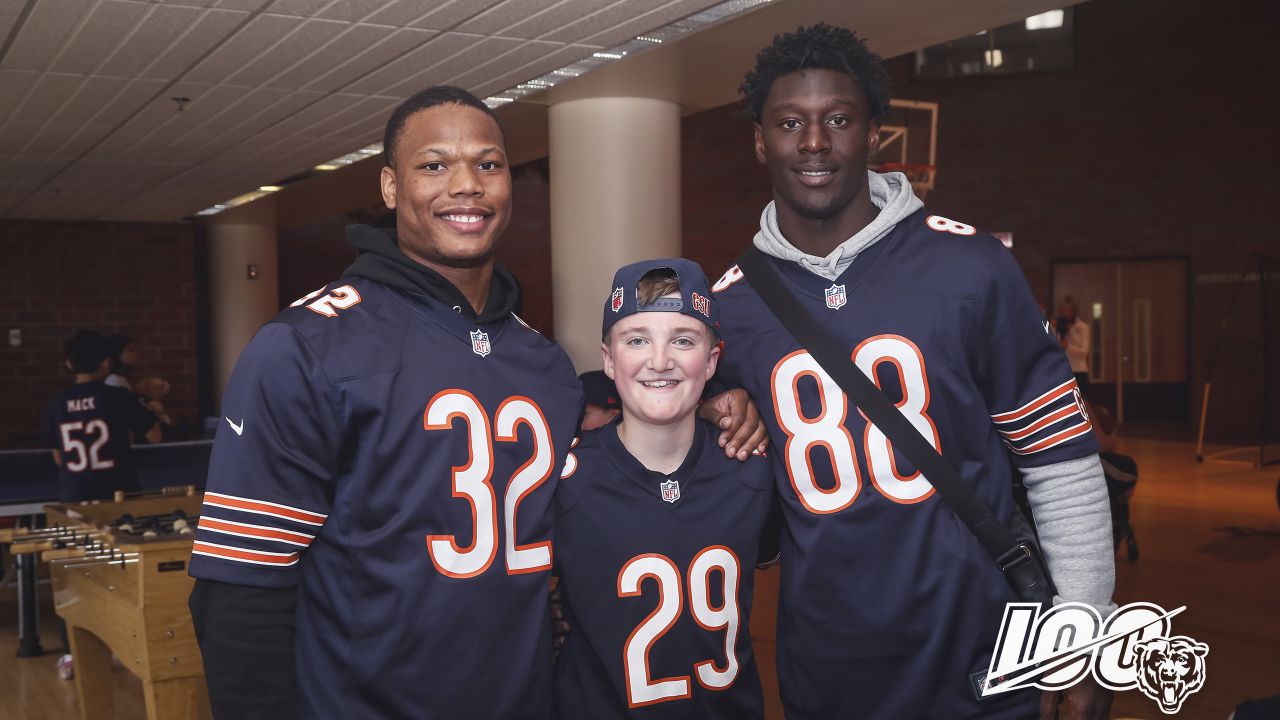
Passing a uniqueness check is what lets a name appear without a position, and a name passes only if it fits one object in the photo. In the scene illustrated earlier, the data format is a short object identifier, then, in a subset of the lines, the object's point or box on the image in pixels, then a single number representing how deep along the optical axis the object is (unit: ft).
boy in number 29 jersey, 6.22
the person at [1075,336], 38.40
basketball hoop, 30.96
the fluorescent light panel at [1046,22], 46.26
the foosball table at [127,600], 10.93
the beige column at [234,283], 40.81
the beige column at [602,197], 22.12
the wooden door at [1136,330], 45.57
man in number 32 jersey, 5.02
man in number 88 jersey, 5.70
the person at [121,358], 21.72
